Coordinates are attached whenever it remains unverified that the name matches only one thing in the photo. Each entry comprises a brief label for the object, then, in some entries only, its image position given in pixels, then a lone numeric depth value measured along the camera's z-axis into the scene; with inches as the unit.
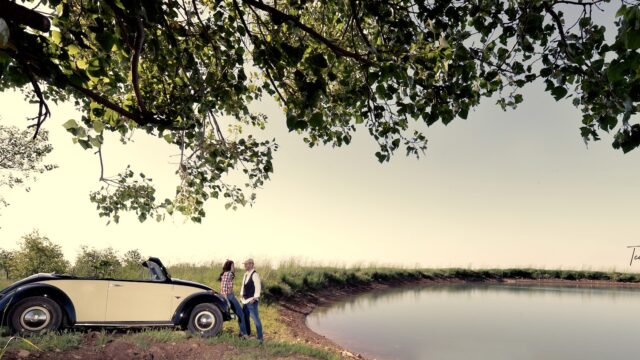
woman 441.4
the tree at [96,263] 744.3
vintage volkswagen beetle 325.4
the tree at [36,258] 913.5
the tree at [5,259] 1011.0
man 393.5
